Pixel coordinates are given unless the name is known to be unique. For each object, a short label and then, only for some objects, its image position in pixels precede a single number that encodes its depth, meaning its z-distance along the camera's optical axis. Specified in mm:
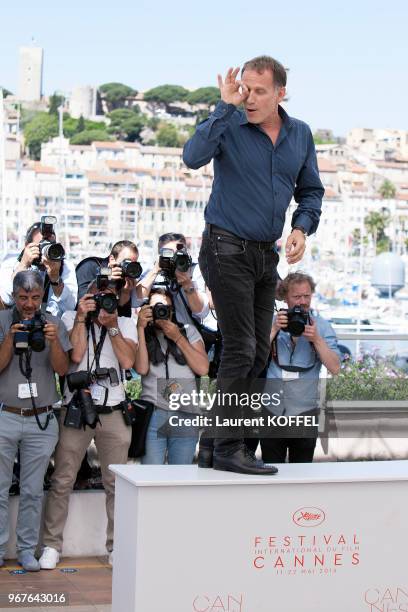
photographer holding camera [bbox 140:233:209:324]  6020
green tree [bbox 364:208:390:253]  107812
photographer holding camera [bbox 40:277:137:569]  5828
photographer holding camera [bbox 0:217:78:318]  6227
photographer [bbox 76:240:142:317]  5984
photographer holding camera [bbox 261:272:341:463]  5719
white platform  4156
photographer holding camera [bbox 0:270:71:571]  5703
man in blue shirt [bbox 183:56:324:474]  4395
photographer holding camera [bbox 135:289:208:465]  5953
